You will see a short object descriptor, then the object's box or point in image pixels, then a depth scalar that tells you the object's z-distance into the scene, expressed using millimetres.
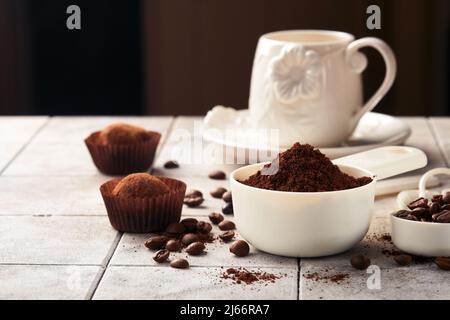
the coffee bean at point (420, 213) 810
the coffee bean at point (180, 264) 789
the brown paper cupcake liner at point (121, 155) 958
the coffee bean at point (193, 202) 890
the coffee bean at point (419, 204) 821
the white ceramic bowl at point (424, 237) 794
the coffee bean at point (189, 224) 845
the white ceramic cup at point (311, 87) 959
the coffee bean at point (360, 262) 785
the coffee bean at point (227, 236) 830
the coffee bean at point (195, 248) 808
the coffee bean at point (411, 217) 808
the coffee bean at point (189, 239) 823
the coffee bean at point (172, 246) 814
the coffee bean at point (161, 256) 796
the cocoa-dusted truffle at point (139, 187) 845
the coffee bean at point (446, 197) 832
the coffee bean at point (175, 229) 837
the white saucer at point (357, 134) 960
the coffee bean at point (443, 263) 783
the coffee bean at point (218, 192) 909
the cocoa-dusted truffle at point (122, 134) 963
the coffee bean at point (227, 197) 893
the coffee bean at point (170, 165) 982
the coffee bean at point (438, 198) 822
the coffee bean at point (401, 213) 812
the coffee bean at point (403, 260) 790
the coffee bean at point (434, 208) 809
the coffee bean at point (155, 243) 817
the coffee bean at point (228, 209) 878
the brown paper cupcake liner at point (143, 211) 840
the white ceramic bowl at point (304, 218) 789
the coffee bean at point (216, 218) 862
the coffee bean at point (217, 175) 952
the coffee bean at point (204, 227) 842
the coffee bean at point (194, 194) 902
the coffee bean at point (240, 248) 804
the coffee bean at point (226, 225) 849
